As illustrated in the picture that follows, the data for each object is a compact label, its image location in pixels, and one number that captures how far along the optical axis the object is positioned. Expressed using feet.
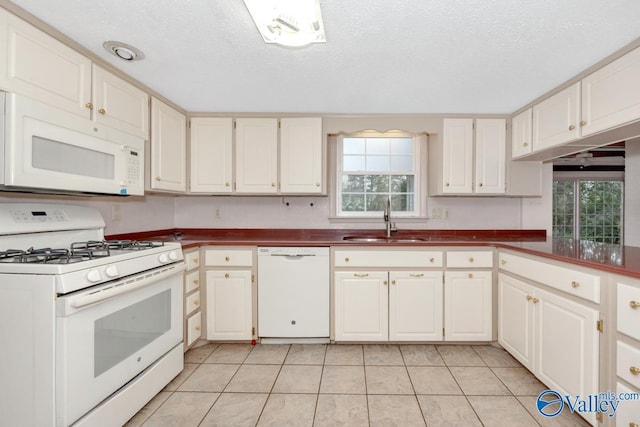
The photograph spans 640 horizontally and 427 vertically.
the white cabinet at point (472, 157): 9.06
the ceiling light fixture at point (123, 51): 5.55
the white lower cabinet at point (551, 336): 4.93
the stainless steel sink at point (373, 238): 9.62
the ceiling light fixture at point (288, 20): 4.36
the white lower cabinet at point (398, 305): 8.08
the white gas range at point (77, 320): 4.00
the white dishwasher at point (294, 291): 8.19
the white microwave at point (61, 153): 4.30
